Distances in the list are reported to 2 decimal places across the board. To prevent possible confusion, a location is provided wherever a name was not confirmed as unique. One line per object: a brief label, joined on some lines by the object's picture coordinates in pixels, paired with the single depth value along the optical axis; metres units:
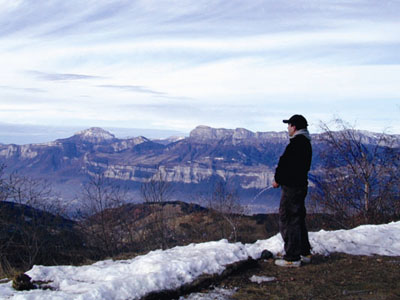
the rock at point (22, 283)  6.57
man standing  8.04
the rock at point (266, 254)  8.70
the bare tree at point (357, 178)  22.47
